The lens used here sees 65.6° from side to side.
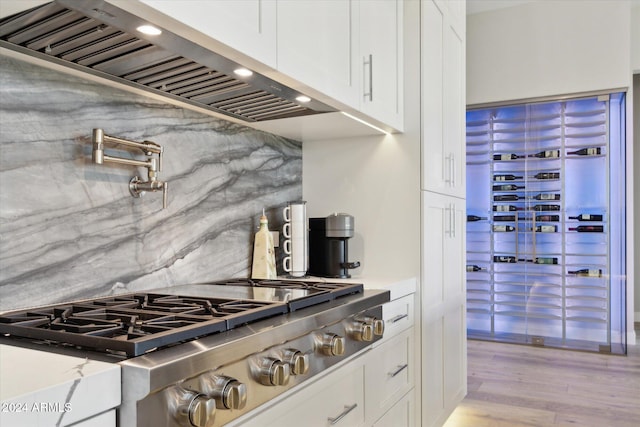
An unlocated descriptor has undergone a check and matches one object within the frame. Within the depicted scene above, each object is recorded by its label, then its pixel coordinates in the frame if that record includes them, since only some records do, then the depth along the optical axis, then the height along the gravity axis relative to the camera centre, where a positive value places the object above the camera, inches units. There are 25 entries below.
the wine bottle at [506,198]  183.2 +6.6
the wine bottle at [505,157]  183.5 +22.0
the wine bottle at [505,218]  183.7 -0.9
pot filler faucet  58.3 +6.4
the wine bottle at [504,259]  183.2 -16.1
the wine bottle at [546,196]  177.1 +6.9
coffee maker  87.4 -5.5
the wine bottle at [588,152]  171.9 +22.2
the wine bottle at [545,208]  176.7 +2.7
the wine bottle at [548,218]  176.7 -0.9
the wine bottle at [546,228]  176.9 -4.6
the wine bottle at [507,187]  183.3 +10.6
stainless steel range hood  42.1 +16.5
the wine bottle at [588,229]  171.8 -4.7
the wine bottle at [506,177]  183.6 +14.2
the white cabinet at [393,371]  68.8 -23.7
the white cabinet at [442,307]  90.8 -18.6
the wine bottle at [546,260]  177.0 -16.0
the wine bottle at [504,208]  183.5 +2.8
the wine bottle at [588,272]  171.9 -19.8
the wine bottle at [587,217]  172.1 -0.6
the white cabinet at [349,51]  59.1 +23.1
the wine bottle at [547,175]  177.2 +14.5
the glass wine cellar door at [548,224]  171.0 -3.0
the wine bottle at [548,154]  176.7 +21.9
